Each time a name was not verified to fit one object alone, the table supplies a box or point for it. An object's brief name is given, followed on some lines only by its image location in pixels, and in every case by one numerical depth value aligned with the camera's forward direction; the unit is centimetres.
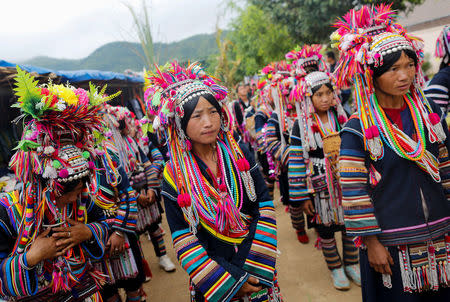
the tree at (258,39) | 1569
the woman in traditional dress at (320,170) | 316
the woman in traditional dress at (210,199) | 181
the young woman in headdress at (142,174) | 382
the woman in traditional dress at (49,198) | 175
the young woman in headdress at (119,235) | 245
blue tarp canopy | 378
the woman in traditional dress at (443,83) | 307
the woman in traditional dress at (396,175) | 186
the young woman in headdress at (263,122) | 487
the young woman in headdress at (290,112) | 363
